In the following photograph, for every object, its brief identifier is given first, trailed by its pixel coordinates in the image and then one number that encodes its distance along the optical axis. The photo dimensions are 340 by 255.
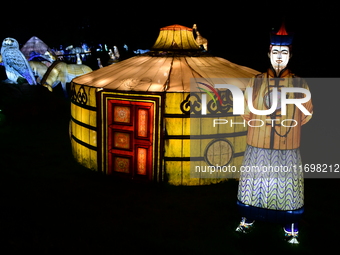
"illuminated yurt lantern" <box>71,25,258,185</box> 6.09
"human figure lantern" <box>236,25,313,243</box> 4.23
